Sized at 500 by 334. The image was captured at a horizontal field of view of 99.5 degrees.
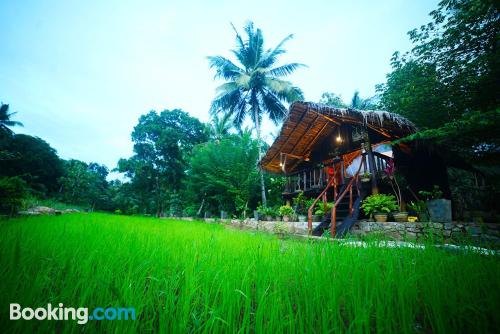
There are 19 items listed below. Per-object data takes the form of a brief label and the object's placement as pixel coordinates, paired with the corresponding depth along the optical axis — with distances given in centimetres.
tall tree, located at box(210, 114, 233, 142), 2288
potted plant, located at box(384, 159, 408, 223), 549
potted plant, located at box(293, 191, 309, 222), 992
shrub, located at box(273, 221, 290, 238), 640
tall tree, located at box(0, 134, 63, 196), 2353
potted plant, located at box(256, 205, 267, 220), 971
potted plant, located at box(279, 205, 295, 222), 899
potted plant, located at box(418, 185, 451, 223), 469
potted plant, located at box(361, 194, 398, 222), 580
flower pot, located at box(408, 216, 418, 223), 532
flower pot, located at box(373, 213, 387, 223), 575
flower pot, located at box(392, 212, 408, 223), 547
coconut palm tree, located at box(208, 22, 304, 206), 1512
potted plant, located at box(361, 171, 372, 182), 745
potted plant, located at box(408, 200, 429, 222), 529
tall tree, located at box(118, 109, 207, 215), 2220
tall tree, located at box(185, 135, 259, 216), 1354
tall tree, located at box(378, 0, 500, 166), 736
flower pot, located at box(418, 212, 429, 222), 525
